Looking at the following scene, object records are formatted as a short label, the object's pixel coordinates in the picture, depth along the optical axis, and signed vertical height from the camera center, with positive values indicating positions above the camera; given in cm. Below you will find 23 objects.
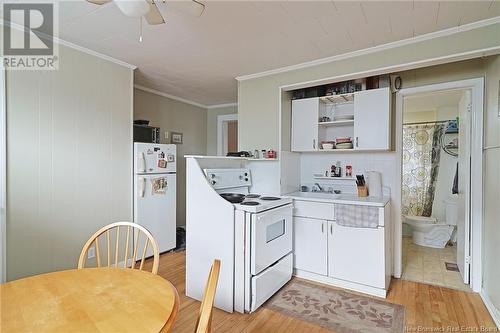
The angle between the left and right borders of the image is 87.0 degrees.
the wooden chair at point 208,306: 85 -48
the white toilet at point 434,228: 404 -97
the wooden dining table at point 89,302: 92 -56
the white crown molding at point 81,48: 219 +115
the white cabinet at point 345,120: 276 +51
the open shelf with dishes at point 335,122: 307 +50
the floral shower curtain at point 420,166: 462 -1
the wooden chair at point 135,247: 152 -48
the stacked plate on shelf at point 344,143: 299 +25
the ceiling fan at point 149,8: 133 +89
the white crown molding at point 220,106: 516 +117
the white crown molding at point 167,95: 401 +116
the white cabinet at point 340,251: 253 -88
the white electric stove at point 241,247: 226 -75
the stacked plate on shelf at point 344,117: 313 +58
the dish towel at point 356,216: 254 -50
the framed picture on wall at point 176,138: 462 +47
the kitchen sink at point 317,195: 295 -36
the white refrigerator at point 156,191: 325 -35
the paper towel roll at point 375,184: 298 -22
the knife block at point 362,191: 298 -29
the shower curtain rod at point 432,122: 457 +77
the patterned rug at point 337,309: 207 -126
